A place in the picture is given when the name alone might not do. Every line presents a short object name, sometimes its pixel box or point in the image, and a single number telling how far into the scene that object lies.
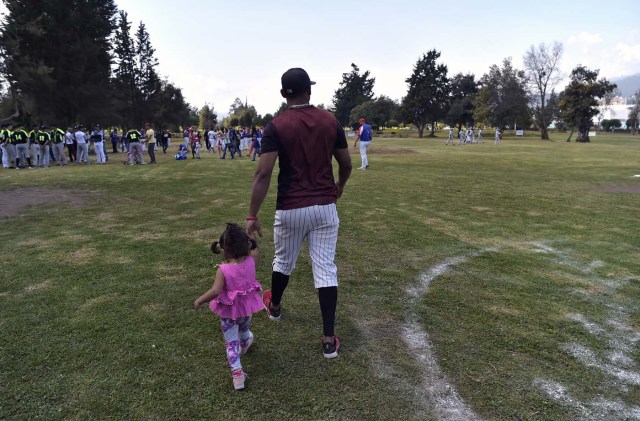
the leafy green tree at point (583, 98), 56.34
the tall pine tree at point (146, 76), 62.56
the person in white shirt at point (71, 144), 22.23
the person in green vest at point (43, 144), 19.73
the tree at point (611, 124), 102.44
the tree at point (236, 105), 111.69
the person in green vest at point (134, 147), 19.88
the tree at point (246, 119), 75.54
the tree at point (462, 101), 72.19
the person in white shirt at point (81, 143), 20.81
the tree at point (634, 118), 93.94
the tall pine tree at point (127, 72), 57.75
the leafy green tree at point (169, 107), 64.88
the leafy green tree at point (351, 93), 99.25
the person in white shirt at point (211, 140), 31.75
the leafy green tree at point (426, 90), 69.12
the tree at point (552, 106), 69.35
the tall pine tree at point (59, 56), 31.39
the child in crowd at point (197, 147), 26.11
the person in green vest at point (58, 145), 20.24
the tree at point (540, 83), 62.81
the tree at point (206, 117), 79.97
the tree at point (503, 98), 64.88
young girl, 3.01
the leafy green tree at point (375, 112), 81.56
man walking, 3.28
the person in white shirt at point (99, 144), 21.61
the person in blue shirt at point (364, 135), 16.97
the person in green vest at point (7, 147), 19.03
